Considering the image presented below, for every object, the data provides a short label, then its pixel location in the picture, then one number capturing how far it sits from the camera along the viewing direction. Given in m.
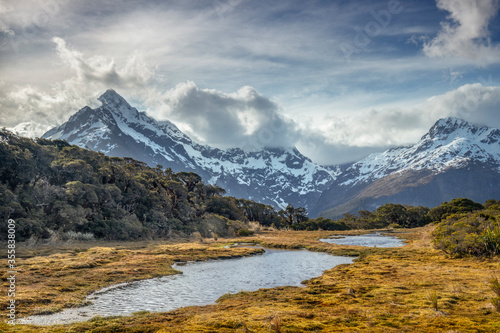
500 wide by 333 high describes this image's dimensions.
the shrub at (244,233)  76.04
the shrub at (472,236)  27.16
